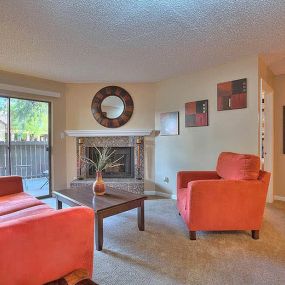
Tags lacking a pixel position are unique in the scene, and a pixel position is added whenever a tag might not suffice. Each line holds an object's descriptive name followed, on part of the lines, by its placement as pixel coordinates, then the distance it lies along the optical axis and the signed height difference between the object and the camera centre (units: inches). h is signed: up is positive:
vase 104.1 -22.1
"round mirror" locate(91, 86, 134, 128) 172.6 +29.2
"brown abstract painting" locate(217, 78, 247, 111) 123.3 +28.1
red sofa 43.9 -24.1
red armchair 88.9 -25.8
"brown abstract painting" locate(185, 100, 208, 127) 141.8 +19.1
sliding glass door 147.7 +0.3
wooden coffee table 84.4 -26.7
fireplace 172.4 -11.4
